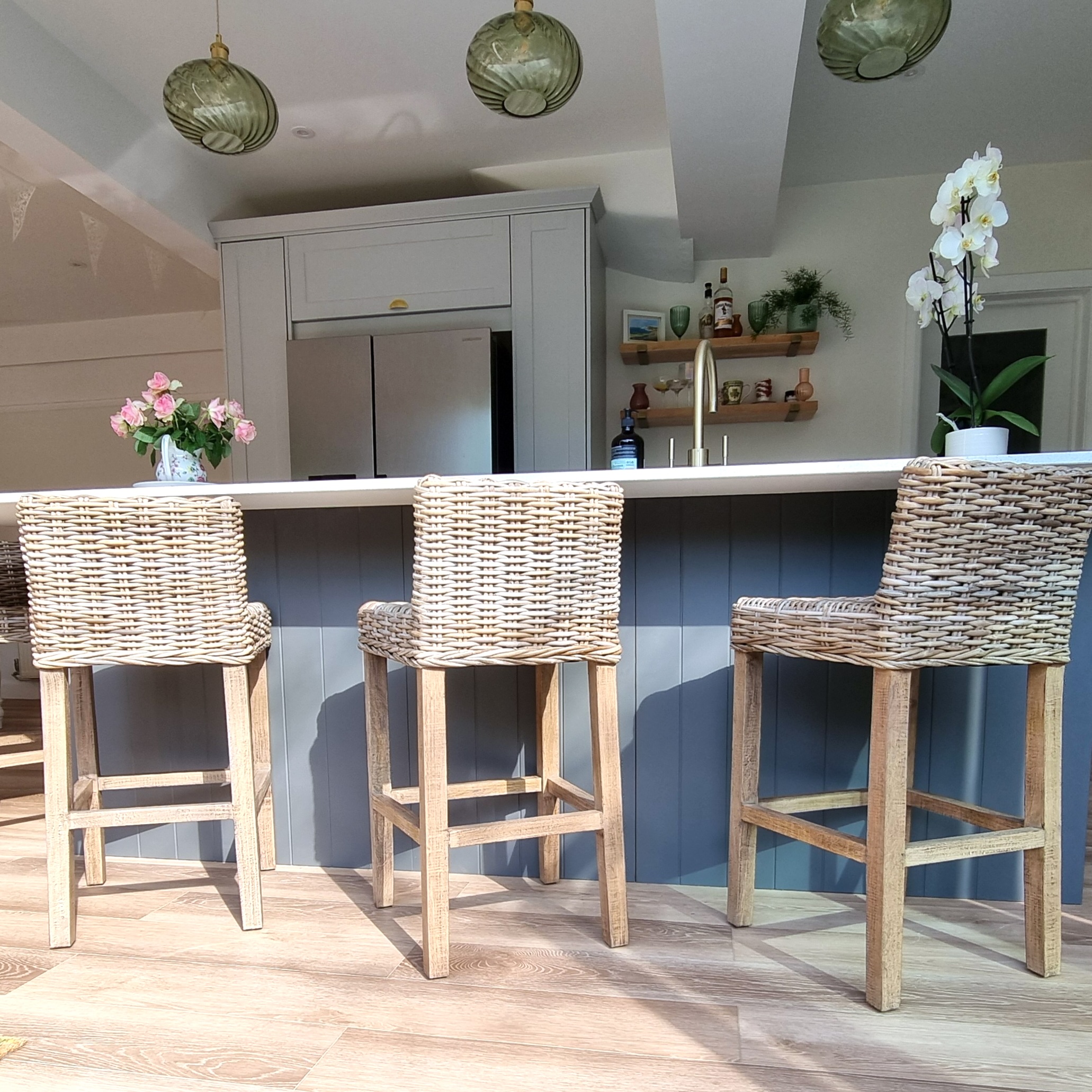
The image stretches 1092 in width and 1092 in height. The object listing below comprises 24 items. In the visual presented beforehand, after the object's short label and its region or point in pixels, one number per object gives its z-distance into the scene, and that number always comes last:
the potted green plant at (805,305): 3.42
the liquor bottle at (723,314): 3.43
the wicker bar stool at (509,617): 1.22
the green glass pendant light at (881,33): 1.45
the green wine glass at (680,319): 3.48
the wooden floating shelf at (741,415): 3.44
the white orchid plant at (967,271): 1.30
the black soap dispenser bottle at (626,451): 1.81
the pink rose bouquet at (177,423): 1.65
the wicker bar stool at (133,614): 1.34
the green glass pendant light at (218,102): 1.71
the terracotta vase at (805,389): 3.40
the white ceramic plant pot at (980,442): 1.33
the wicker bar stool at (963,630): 1.13
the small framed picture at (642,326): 3.58
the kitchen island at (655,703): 1.53
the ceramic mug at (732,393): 3.48
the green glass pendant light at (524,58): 1.56
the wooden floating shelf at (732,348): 3.39
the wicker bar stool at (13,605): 1.87
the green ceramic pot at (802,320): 3.40
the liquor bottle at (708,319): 3.50
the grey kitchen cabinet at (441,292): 3.14
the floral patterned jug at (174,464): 1.66
